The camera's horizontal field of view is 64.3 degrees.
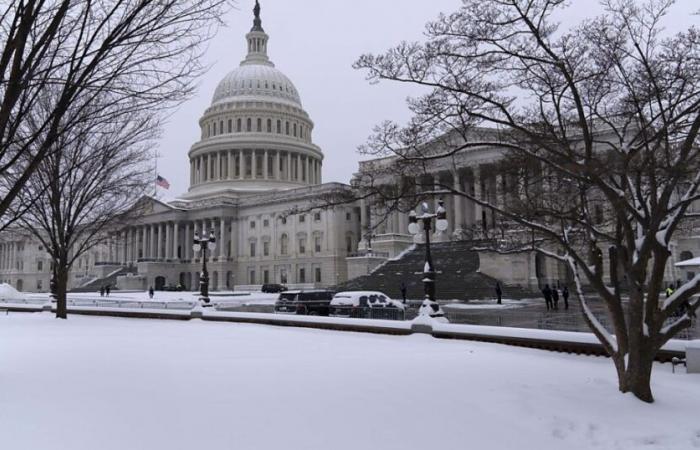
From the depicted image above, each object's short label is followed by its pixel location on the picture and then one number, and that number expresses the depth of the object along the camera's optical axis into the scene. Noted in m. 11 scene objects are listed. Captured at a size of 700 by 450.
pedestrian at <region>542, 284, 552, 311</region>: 29.72
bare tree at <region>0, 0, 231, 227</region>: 8.59
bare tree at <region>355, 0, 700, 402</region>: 8.85
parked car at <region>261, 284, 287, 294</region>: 67.62
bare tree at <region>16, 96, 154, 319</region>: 24.31
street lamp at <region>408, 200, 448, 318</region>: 19.19
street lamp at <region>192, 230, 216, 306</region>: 30.32
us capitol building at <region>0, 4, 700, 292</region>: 84.44
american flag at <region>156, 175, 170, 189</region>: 72.61
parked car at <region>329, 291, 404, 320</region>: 23.95
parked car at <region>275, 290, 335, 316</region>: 28.42
